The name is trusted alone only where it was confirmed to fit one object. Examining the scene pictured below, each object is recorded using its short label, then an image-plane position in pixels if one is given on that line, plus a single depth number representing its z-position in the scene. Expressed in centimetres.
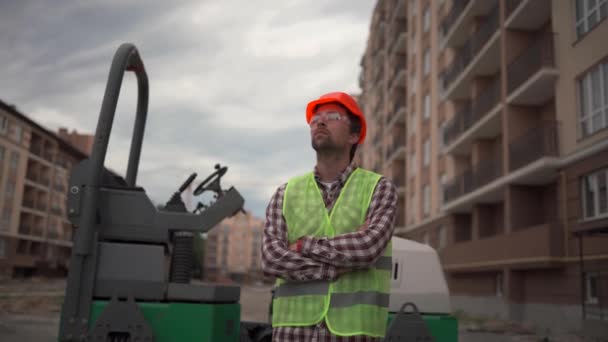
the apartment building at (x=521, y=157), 1688
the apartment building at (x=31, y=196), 5262
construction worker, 221
